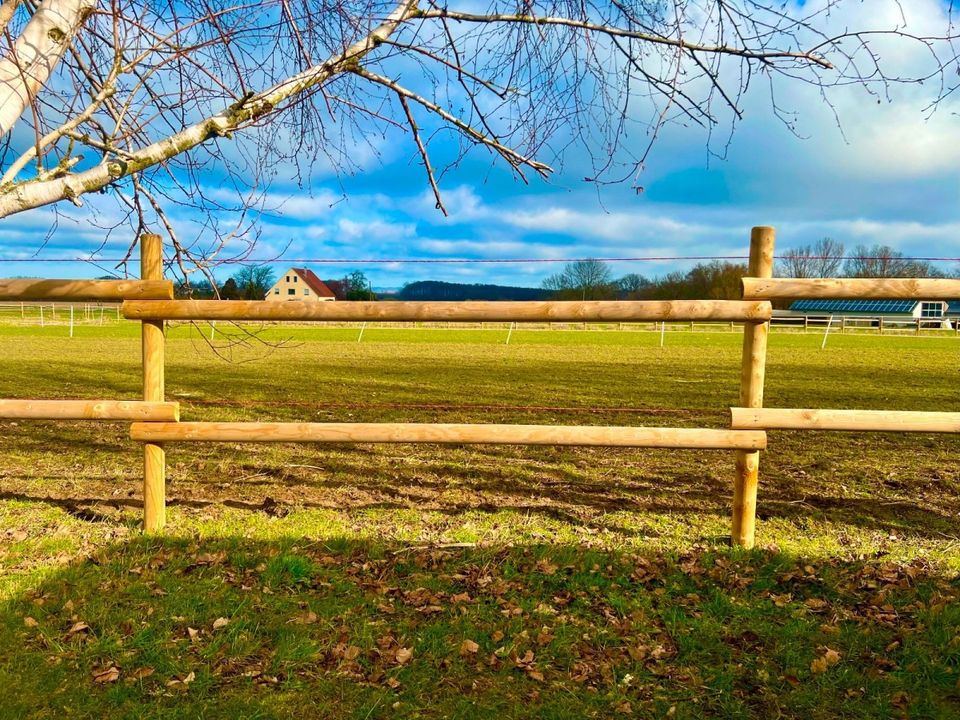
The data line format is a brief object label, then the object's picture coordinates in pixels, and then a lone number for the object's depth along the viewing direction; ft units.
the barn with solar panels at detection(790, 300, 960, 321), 136.59
